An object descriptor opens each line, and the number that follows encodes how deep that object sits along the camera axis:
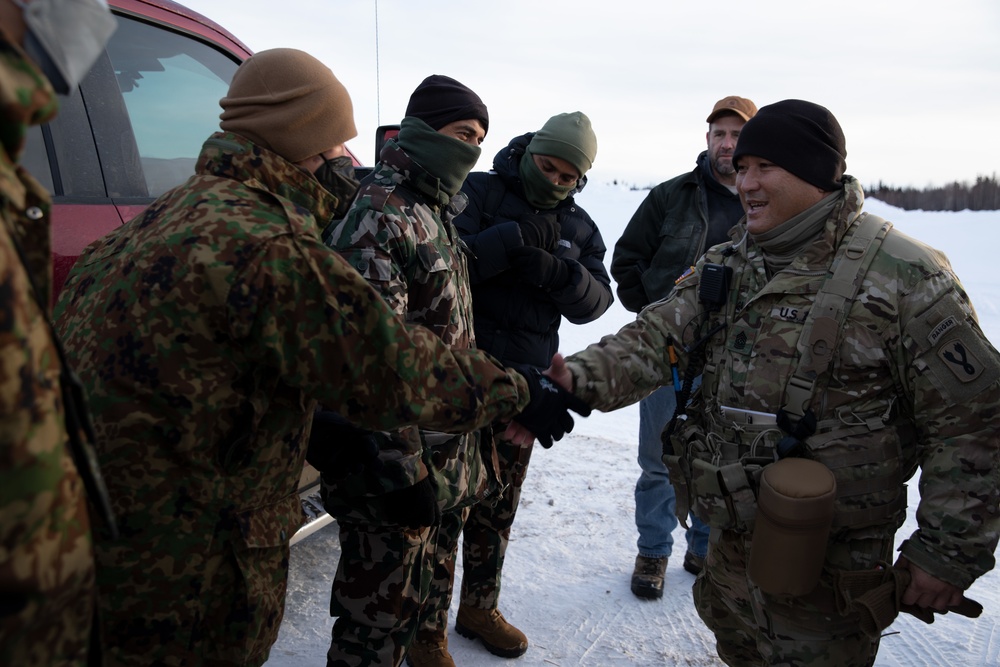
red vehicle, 2.53
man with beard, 3.77
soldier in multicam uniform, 2.11
